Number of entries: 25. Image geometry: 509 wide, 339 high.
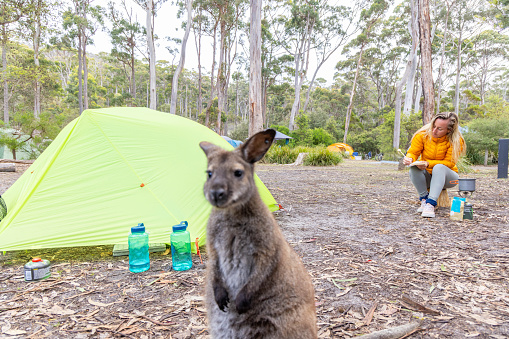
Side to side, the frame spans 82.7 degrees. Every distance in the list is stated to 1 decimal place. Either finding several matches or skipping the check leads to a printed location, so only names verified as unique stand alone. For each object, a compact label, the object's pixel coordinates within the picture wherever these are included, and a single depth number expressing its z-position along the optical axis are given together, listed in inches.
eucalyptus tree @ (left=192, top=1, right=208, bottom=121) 934.8
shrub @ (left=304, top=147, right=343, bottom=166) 616.1
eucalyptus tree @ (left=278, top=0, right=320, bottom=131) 1029.8
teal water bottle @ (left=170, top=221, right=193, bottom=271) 112.1
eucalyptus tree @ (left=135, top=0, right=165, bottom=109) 781.4
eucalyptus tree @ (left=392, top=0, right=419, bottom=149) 624.4
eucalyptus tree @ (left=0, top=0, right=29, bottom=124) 400.8
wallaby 55.4
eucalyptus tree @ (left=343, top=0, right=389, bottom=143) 967.6
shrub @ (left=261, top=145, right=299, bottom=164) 676.1
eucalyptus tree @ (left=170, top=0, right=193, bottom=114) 818.2
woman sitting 170.6
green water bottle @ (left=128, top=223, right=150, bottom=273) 112.7
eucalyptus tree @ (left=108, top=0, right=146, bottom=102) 1021.3
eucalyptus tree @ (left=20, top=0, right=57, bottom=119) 420.2
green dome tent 116.4
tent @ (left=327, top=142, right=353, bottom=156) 952.9
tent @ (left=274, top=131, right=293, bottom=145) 798.4
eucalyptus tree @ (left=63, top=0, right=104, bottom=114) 893.2
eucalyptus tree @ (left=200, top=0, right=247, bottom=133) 915.1
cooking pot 172.6
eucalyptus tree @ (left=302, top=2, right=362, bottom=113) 1058.1
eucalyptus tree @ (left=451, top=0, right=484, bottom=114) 1042.7
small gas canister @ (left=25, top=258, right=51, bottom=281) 101.7
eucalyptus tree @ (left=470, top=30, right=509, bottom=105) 1222.3
